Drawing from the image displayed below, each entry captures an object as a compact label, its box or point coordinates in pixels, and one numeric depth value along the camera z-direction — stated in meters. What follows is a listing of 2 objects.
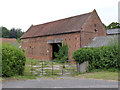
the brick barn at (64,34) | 22.83
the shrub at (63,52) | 23.75
